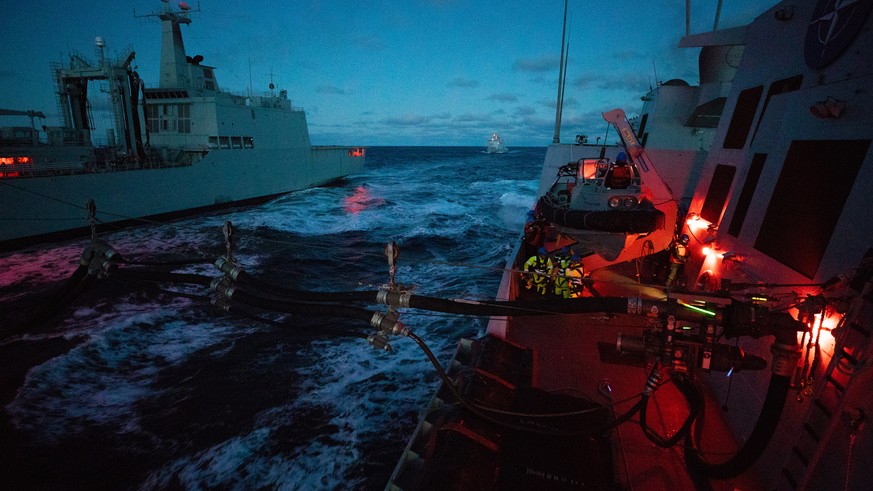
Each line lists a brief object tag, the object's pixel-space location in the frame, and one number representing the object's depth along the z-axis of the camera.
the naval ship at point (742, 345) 3.02
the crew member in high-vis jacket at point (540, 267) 7.47
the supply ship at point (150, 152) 17.95
